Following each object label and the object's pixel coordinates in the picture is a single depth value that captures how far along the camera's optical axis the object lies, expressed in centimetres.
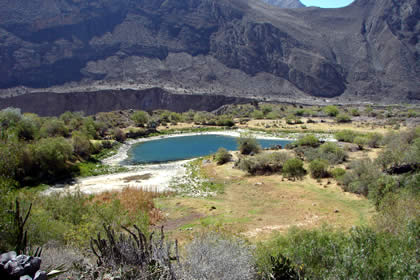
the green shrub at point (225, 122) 6177
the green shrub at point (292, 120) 5938
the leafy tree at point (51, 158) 2331
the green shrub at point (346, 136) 3700
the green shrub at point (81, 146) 3039
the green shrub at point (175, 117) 6584
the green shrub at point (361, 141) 3191
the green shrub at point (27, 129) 2821
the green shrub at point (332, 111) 6606
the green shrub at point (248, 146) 3057
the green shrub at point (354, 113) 6504
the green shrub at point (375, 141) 3148
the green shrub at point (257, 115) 6731
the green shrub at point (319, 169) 1991
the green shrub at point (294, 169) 2061
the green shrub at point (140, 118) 5644
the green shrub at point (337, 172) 1874
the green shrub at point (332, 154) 2300
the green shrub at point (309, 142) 3184
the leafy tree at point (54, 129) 3459
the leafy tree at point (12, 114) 2827
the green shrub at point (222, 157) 2791
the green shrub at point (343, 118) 5853
